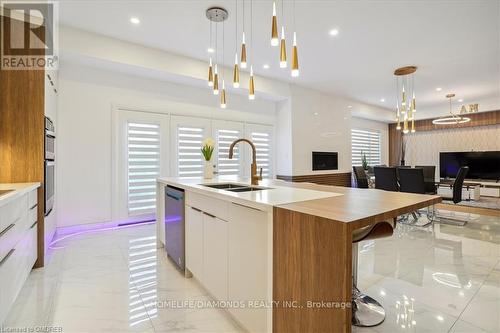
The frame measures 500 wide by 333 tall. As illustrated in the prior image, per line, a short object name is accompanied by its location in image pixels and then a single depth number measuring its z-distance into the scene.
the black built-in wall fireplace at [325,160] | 6.05
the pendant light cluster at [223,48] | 1.98
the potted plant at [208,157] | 2.98
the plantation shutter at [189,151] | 4.54
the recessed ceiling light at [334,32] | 3.34
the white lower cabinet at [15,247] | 1.51
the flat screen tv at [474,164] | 6.53
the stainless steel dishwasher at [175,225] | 2.29
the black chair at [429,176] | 4.35
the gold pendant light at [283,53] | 1.95
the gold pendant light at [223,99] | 2.78
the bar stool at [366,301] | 1.39
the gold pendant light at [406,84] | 4.58
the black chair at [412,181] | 3.86
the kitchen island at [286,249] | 0.99
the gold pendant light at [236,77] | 2.43
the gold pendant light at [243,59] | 2.27
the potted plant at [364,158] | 6.62
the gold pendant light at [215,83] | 2.67
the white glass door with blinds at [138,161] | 3.99
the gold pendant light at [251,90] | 2.53
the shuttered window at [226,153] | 5.00
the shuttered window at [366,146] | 7.69
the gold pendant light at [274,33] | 1.88
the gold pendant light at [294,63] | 1.97
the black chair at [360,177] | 4.89
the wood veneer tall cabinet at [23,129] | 2.35
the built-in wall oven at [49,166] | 2.60
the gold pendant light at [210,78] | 2.71
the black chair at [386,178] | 4.16
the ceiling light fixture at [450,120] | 5.51
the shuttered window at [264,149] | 5.61
